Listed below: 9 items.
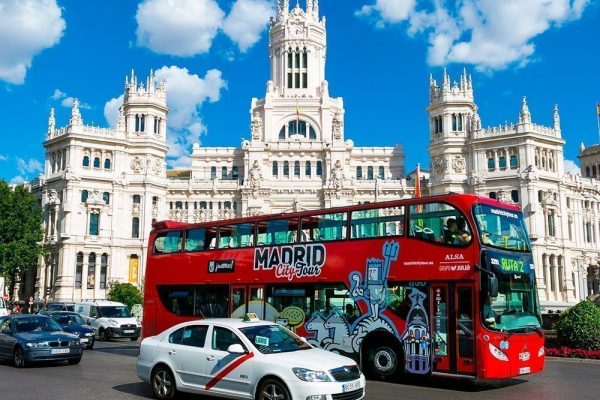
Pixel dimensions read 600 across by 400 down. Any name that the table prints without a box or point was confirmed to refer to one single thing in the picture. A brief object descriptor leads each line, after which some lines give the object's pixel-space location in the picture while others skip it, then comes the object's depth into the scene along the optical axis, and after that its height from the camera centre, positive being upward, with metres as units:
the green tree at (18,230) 61.66 +5.45
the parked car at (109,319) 33.50 -2.06
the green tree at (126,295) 55.97 -1.16
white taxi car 11.41 -1.65
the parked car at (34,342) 19.22 -1.88
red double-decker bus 15.47 -0.01
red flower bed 22.91 -2.75
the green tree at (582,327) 23.75 -1.79
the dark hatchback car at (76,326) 26.94 -1.95
